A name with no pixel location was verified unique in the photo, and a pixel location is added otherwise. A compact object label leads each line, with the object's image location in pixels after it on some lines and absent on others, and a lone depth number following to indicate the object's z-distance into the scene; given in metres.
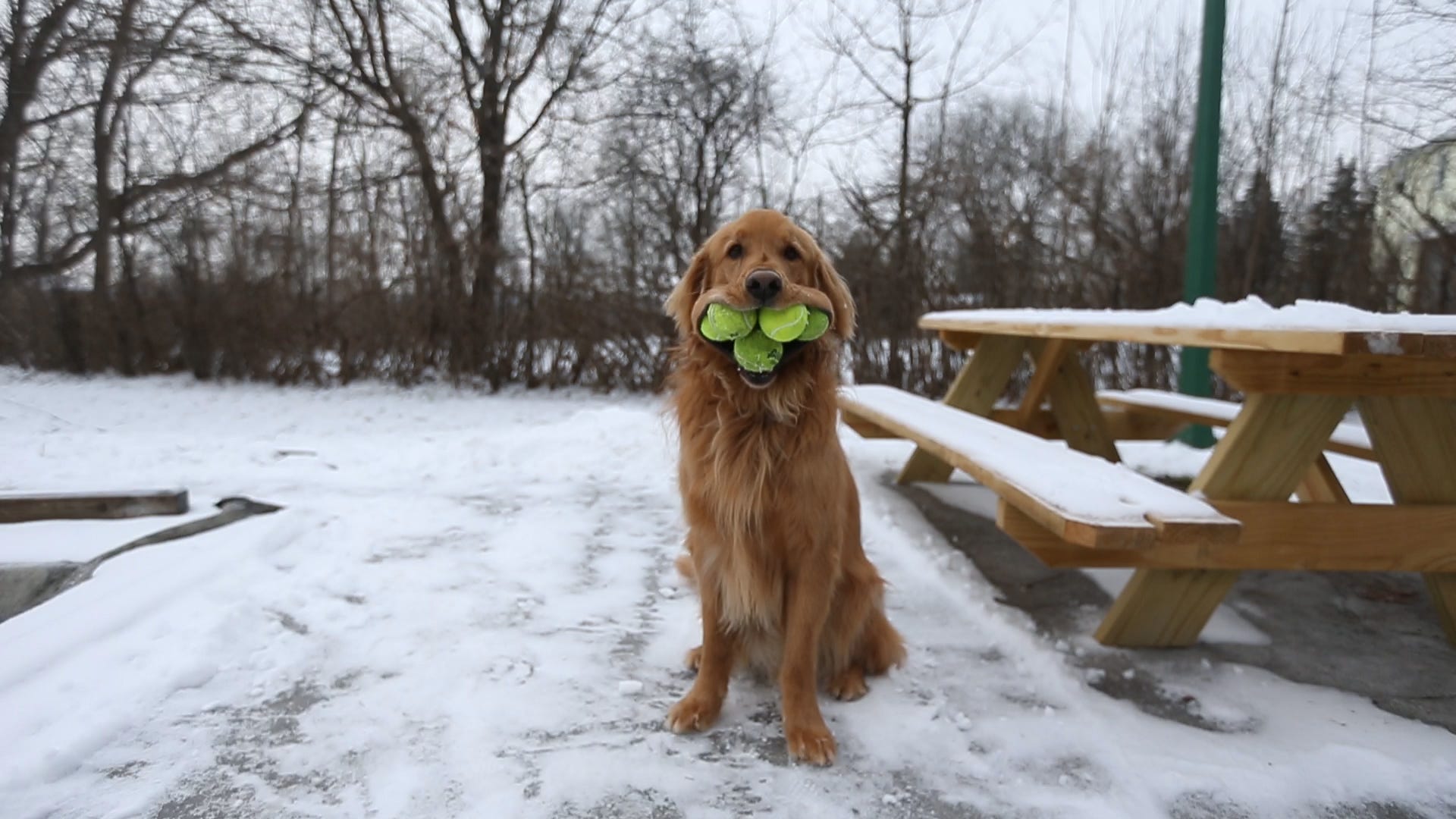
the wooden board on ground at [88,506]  3.35
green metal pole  4.91
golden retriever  2.12
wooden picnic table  2.35
